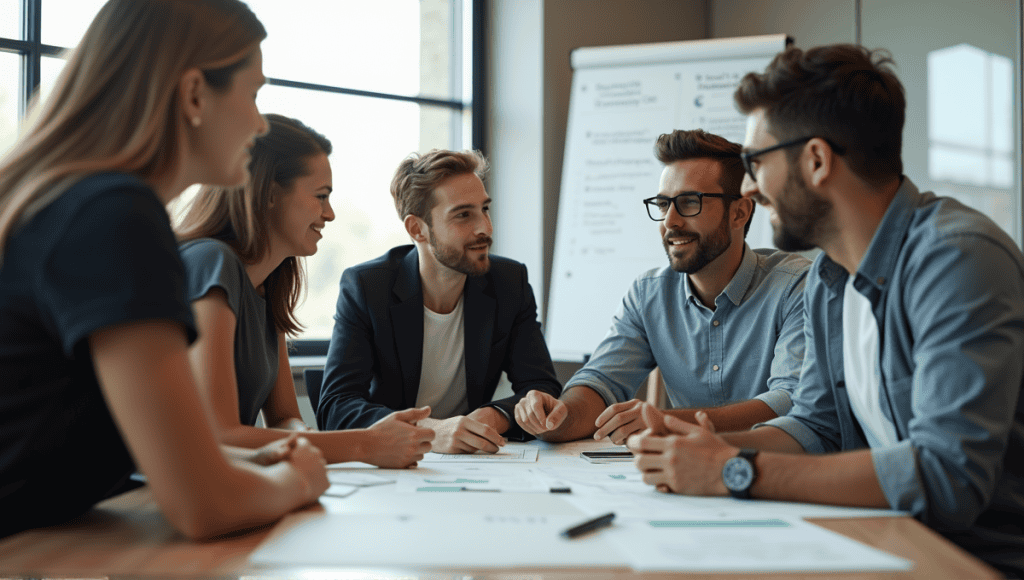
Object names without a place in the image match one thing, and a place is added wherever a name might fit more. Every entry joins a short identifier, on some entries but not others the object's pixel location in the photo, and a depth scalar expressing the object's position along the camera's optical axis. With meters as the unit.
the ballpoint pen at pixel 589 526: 0.97
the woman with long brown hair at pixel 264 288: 1.50
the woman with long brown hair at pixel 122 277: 0.85
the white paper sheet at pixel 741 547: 0.86
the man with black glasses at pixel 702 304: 2.29
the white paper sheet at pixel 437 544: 0.87
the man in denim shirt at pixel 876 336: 1.13
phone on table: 1.61
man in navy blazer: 2.44
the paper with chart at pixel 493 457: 1.63
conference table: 0.85
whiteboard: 3.87
